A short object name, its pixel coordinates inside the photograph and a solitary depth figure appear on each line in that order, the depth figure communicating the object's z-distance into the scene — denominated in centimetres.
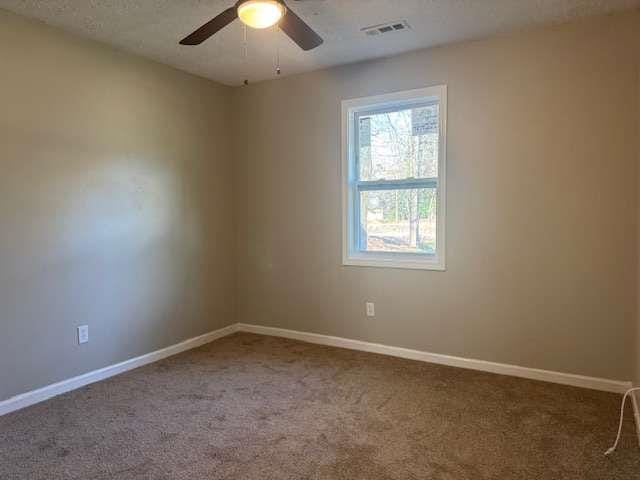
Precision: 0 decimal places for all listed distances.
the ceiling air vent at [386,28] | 302
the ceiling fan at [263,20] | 216
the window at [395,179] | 356
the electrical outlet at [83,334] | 321
